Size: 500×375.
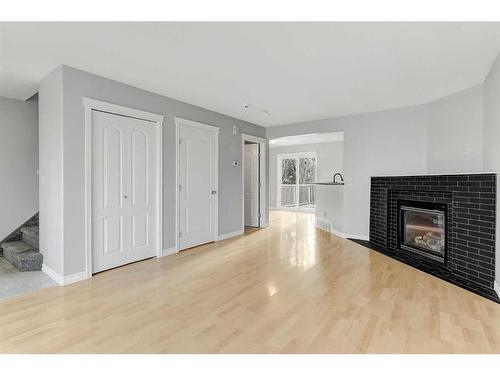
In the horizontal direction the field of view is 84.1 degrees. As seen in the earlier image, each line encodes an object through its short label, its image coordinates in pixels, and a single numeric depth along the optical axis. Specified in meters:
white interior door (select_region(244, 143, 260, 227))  6.39
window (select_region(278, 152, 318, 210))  9.55
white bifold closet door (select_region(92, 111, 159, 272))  3.30
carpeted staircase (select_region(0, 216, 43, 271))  3.38
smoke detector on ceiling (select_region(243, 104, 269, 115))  4.50
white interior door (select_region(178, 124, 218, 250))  4.36
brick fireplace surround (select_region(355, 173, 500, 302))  2.88
